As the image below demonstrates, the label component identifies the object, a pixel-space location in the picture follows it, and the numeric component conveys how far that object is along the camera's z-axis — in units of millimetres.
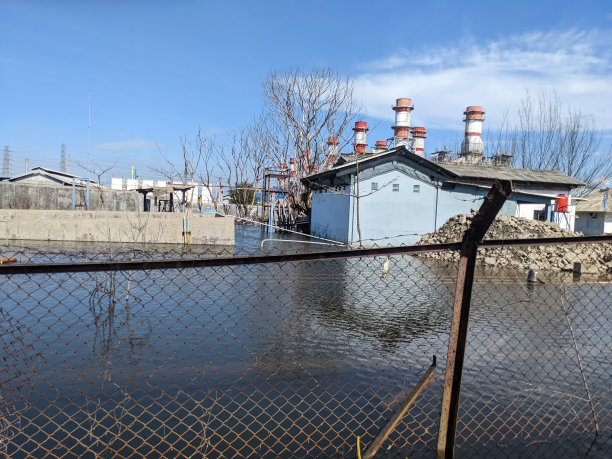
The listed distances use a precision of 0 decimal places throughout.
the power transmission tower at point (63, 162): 64812
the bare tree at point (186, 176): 33425
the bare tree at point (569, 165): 36300
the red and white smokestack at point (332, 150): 32969
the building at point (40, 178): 30703
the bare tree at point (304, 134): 32438
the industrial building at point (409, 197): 21250
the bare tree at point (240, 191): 36156
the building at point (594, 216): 27767
